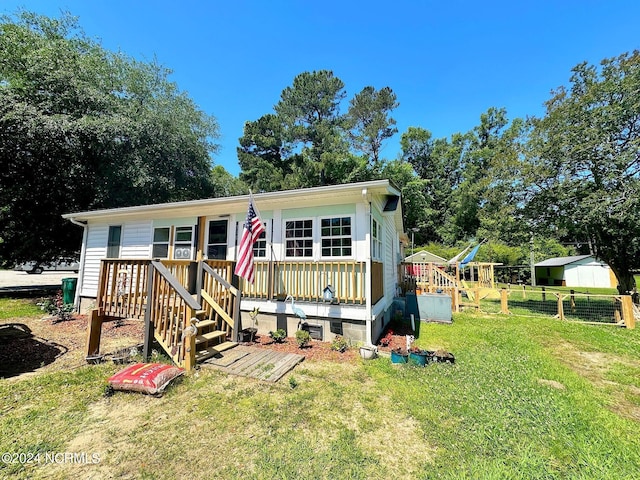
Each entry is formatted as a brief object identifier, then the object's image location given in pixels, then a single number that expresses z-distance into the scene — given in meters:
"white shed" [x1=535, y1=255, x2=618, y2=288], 25.86
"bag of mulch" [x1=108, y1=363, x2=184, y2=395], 3.65
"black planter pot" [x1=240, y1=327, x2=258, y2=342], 5.79
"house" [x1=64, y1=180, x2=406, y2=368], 5.00
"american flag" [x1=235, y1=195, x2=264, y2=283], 5.46
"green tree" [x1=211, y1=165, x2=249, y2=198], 21.69
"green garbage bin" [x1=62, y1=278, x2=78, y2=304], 9.86
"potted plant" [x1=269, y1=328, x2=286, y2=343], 5.91
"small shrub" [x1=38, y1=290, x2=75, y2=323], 8.38
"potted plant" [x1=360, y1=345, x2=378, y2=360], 5.12
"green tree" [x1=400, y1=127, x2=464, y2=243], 28.89
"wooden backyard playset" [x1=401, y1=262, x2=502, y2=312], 11.07
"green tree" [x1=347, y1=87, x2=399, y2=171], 26.31
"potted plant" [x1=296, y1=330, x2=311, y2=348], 5.57
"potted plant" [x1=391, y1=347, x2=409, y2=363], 4.88
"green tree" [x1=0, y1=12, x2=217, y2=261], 12.05
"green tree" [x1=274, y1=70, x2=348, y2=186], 24.23
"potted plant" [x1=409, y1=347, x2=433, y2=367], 4.80
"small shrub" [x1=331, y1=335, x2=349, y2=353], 5.37
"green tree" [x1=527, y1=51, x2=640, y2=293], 9.81
